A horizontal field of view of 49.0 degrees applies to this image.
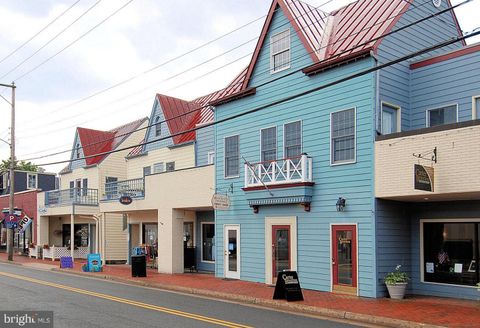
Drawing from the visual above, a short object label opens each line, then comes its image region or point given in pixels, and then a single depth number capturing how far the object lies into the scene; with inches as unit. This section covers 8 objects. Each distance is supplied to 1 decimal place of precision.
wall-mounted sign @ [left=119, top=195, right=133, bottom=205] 1053.8
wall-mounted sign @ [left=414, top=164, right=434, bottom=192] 529.3
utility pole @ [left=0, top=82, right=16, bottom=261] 1386.6
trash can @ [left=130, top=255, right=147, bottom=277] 893.8
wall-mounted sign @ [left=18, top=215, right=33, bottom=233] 1412.4
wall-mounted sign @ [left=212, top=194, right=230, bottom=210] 809.5
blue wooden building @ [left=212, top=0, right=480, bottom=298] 609.3
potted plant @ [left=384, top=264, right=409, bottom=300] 595.5
